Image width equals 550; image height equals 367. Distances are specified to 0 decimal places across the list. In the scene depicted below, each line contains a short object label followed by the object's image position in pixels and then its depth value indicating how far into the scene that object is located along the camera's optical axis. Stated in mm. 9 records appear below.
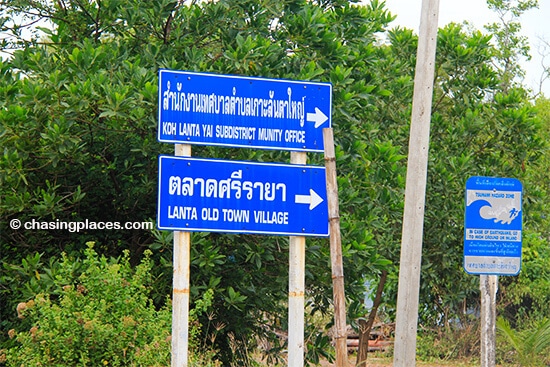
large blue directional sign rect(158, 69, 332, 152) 13606
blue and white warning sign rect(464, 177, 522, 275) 15134
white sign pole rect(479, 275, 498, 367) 15185
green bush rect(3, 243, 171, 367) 16623
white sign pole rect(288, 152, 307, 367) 14222
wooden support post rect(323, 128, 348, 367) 14184
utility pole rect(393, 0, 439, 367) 16546
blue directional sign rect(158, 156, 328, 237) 13388
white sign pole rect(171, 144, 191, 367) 13503
